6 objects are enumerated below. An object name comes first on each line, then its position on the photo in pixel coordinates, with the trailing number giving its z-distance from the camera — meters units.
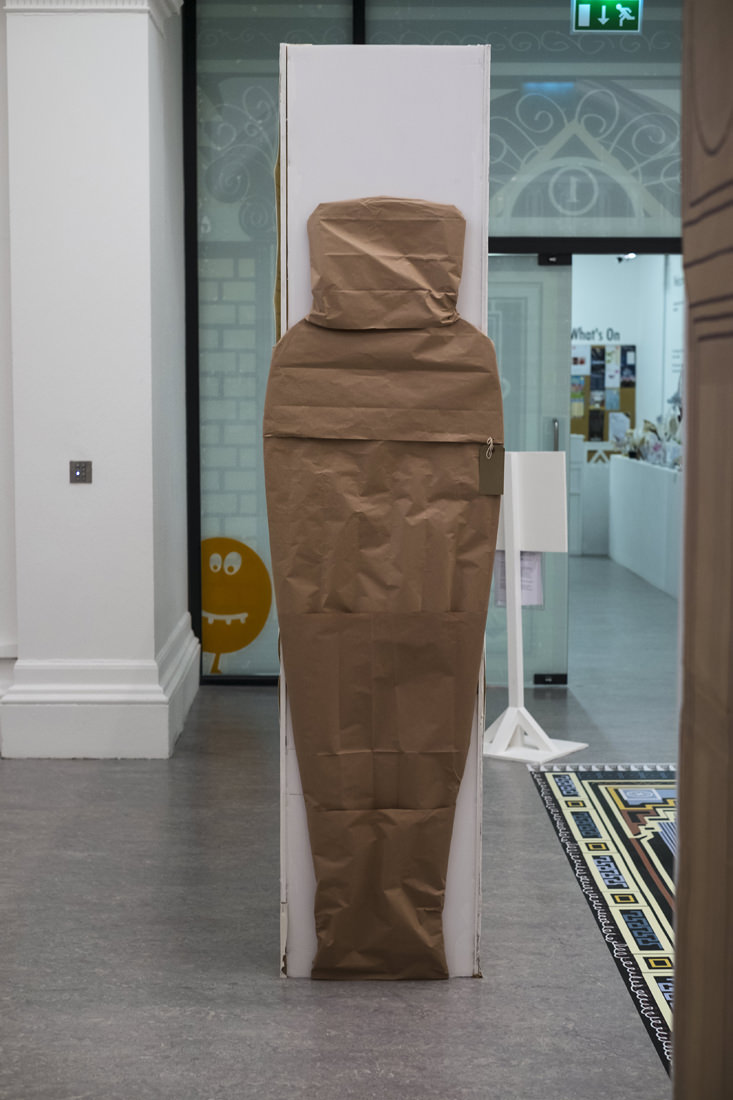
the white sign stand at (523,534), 4.47
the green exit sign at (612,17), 5.30
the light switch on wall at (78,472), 4.37
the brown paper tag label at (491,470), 2.42
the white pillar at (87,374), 4.24
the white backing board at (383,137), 2.38
